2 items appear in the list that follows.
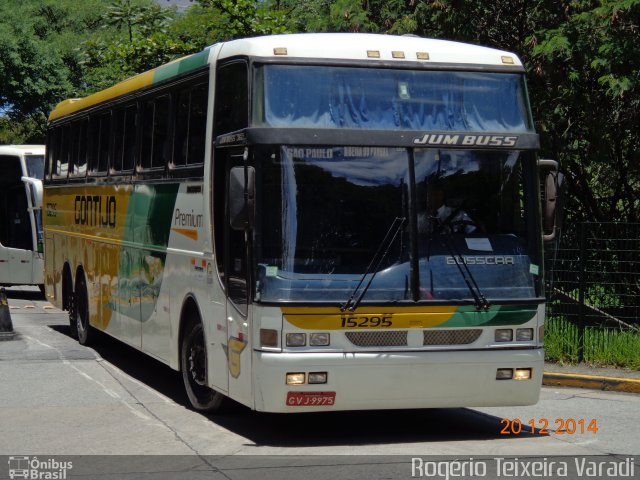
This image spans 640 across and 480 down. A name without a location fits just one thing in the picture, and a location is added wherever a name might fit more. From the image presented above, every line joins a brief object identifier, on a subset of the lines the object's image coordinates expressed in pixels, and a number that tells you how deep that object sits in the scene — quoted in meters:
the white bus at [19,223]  25.50
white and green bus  8.86
